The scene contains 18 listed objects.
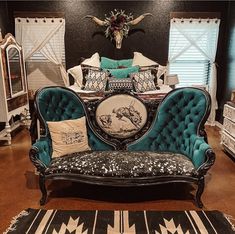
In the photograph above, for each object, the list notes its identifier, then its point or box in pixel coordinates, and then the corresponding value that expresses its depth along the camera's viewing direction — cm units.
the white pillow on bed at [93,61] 498
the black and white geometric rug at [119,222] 222
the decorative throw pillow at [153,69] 481
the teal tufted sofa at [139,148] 247
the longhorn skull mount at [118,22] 505
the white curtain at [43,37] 513
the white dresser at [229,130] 360
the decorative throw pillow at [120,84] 444
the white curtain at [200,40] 514
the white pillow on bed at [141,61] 502
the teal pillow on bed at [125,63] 502
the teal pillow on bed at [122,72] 471
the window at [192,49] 516
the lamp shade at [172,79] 495
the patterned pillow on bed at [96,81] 454
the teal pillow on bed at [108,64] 500
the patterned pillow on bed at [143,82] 451
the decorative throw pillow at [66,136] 275
